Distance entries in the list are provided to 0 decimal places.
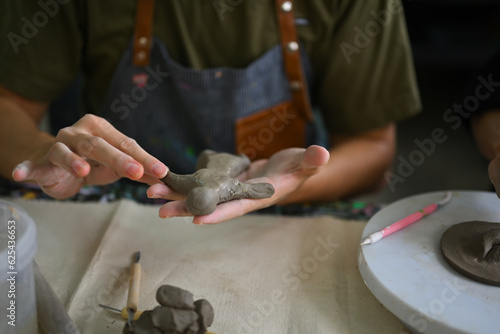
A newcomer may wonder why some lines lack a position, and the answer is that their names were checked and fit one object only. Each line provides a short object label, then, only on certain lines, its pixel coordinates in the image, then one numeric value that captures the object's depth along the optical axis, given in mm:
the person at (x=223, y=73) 1193
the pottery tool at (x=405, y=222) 852
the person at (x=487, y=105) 1147
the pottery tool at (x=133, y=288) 736
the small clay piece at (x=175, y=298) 676
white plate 710
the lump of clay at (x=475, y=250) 771
